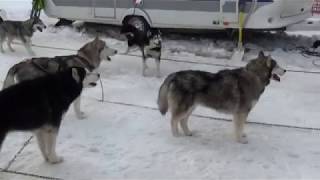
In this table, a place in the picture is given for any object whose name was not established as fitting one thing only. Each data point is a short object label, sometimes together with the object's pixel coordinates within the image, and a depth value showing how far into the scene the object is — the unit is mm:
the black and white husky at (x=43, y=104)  4594
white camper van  10031
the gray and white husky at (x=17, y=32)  9961
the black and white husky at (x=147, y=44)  8844
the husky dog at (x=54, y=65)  6352
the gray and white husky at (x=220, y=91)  5793
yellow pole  10055
